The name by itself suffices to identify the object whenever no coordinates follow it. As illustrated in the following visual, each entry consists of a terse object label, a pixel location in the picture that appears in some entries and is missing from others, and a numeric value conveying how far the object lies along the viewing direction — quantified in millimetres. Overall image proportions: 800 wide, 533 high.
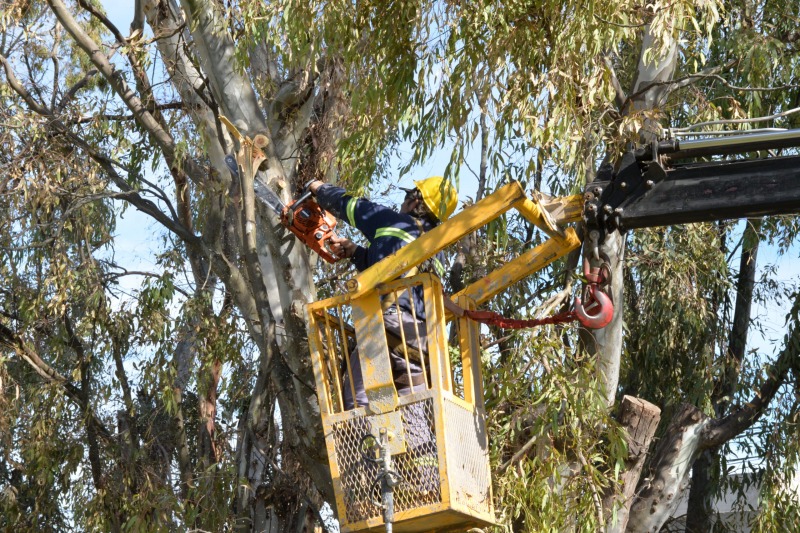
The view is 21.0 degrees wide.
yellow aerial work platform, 8270
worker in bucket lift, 9105
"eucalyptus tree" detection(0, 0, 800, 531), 11861
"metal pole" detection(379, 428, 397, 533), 8209
